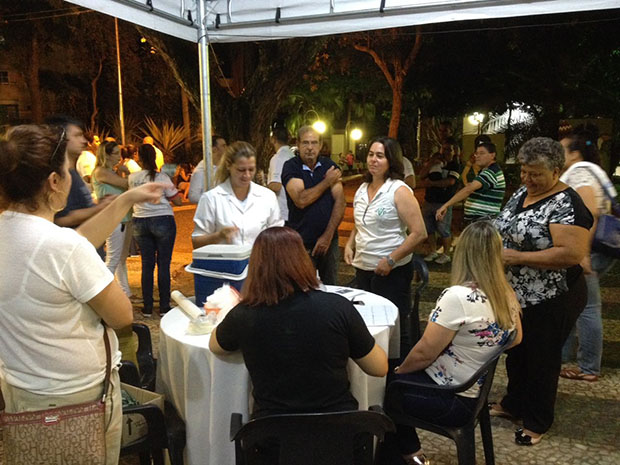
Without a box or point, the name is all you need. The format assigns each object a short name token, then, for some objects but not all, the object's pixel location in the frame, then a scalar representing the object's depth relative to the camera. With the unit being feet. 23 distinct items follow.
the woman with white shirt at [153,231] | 17.76
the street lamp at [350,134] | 111.75
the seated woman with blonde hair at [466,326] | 7.85
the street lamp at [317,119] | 70.78
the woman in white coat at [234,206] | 11.18
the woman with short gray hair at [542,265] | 9.60
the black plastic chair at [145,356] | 10.31
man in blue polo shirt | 13.82
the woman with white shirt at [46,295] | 5.57
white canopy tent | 11.43
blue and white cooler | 8.79
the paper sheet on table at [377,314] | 8.47
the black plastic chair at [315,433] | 6.05
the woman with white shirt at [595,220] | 11.62
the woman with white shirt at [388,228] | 11.60
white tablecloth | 7.61
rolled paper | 8.64
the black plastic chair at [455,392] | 7.77
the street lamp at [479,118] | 77.44
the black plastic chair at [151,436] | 7.34
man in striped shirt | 19.01
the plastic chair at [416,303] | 11.91
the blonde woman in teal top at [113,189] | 18.15
